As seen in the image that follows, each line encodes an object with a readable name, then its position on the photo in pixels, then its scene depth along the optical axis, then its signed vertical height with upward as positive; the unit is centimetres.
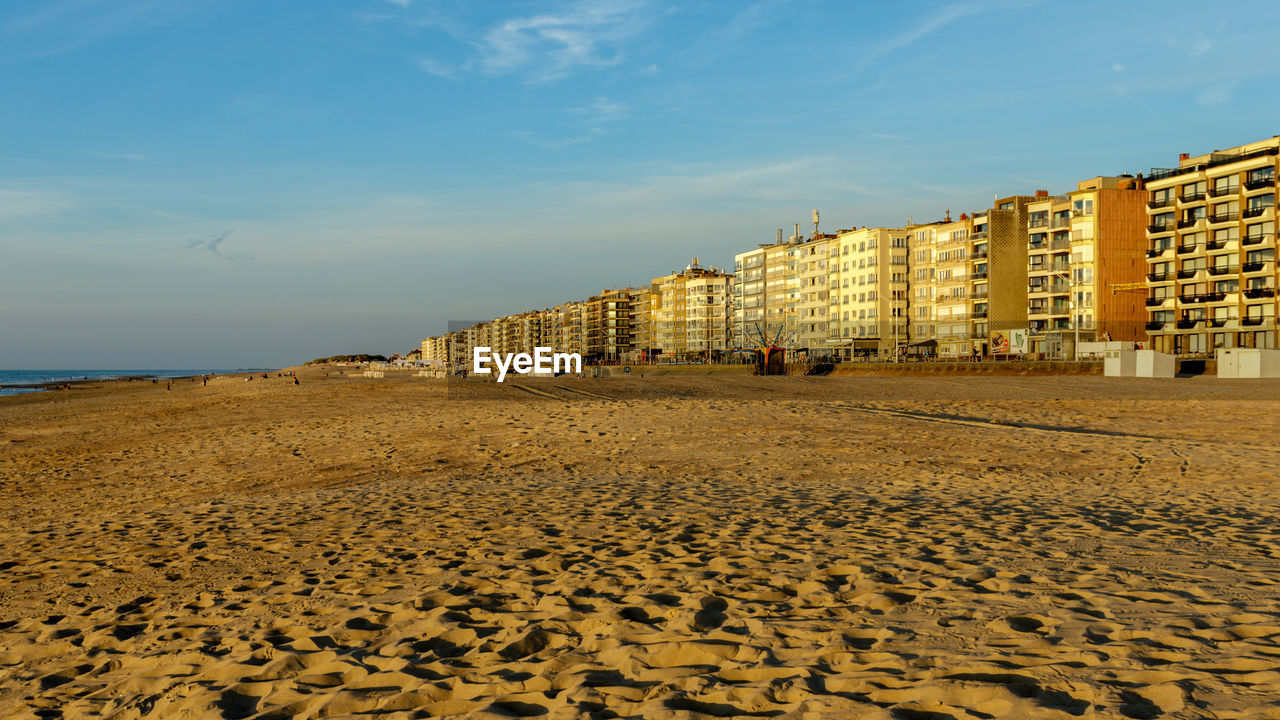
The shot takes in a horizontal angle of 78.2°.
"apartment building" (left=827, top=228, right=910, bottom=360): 11588 +898
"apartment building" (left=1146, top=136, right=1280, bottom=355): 7088 +936
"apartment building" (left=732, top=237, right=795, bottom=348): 14212 +1133
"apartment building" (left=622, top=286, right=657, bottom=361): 19262 +737
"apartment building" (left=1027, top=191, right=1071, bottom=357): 8881 +863
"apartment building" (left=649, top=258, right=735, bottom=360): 17225 +859
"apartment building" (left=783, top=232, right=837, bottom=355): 13012 +1021
